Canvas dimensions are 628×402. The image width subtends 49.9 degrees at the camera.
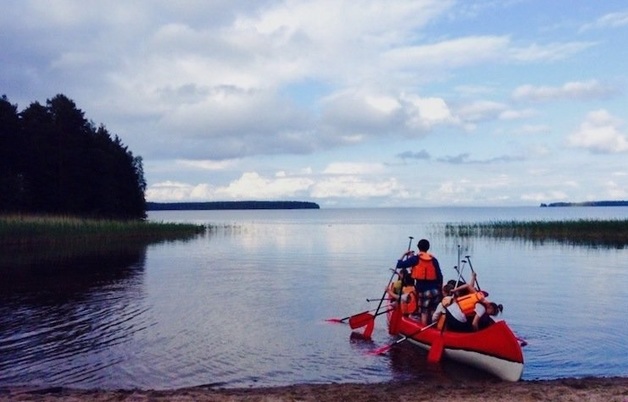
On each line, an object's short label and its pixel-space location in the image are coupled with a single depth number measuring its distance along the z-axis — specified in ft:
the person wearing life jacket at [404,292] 43.60
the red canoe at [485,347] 31.86
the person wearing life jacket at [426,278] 41.88
